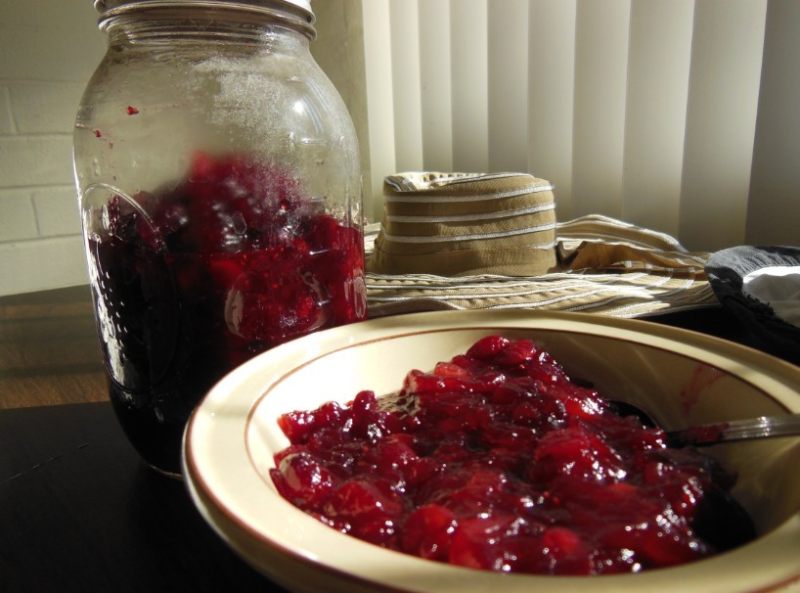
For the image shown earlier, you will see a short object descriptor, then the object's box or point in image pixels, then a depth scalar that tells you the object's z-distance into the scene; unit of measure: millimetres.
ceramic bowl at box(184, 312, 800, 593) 237
